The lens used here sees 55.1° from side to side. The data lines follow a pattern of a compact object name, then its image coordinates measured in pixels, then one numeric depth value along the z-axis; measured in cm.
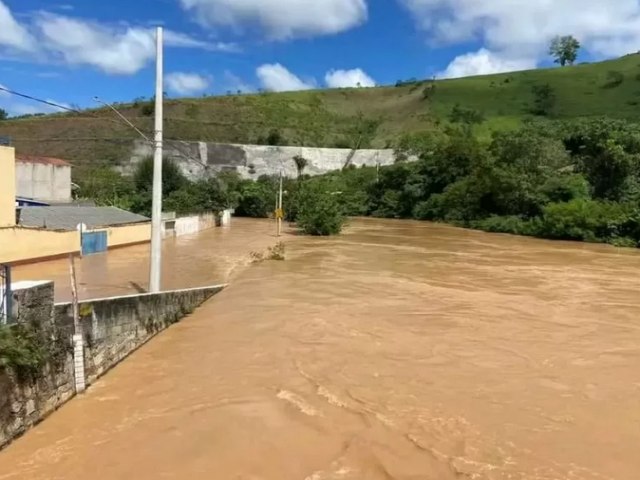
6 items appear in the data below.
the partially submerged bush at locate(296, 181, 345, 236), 3834
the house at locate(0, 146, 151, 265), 1862
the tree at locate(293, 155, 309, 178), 7312
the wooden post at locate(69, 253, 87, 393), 855
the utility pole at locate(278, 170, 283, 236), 3622
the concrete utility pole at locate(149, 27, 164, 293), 1272
